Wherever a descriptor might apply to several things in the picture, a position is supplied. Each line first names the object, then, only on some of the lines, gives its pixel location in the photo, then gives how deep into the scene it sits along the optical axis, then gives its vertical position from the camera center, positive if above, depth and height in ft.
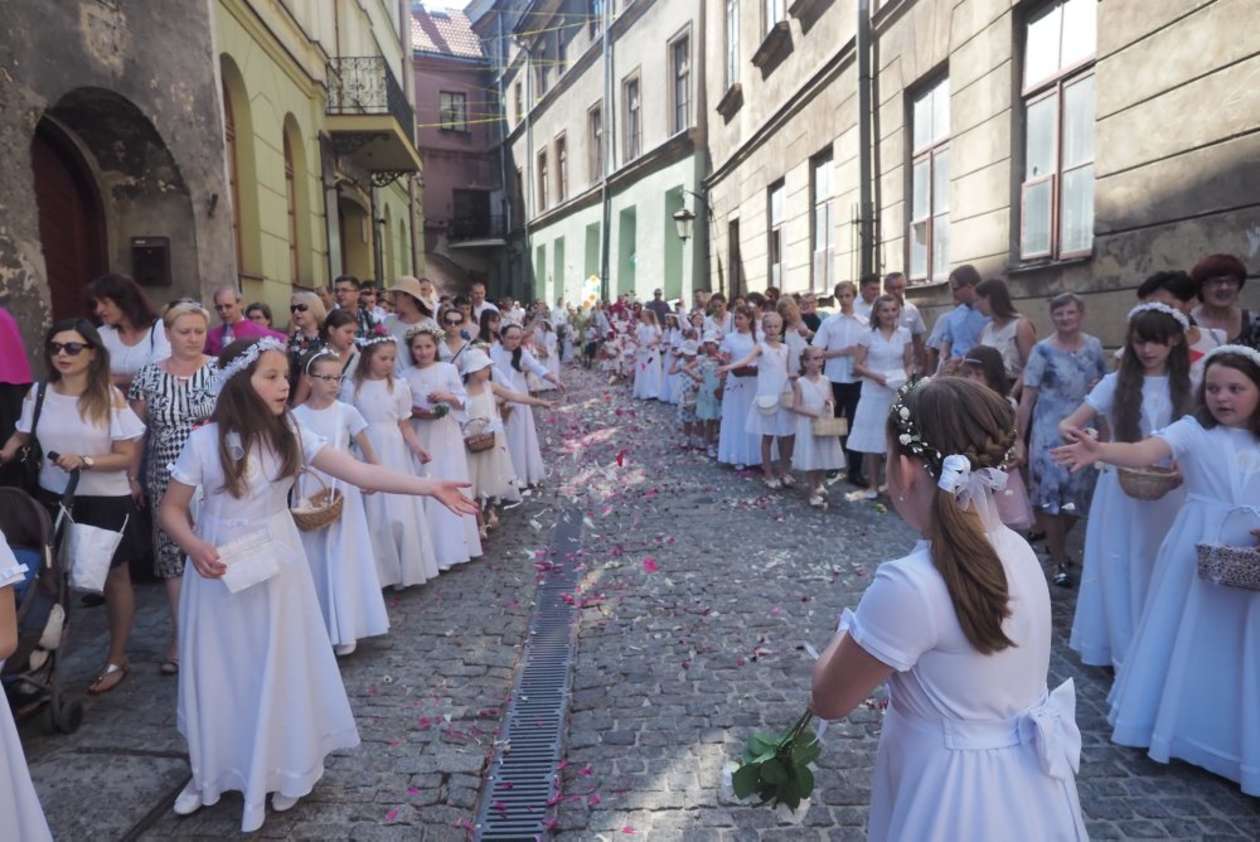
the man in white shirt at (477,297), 41.10 +1.44
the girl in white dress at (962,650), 5.80 -2.11
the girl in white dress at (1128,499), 13.95 -2.81
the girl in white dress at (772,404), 29.03 -2.50
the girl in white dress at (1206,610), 11.10 -3.65
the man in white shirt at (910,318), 29.66 +0.08
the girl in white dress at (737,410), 31.50 -3.03
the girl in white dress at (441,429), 21.67 -2.38
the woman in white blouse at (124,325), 17.84 +0.20
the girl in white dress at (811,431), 27.14 -3.23
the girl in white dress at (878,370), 27.14 -1.43
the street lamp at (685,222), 71.31 +8.20
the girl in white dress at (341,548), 15.81 -3.77
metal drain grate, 11.05 -5.77
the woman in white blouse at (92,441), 13.80 -1.59
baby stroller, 12.14 -3.80
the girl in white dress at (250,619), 10.66 -3.34
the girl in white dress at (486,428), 24.16 -2.56
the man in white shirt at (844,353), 28.84 -0.97
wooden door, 25.90 +3.41
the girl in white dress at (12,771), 7.27 -3.54
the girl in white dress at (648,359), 57.31 -2.10
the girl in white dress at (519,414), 29.71 -2.74
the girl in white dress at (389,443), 19.57 -2.40
